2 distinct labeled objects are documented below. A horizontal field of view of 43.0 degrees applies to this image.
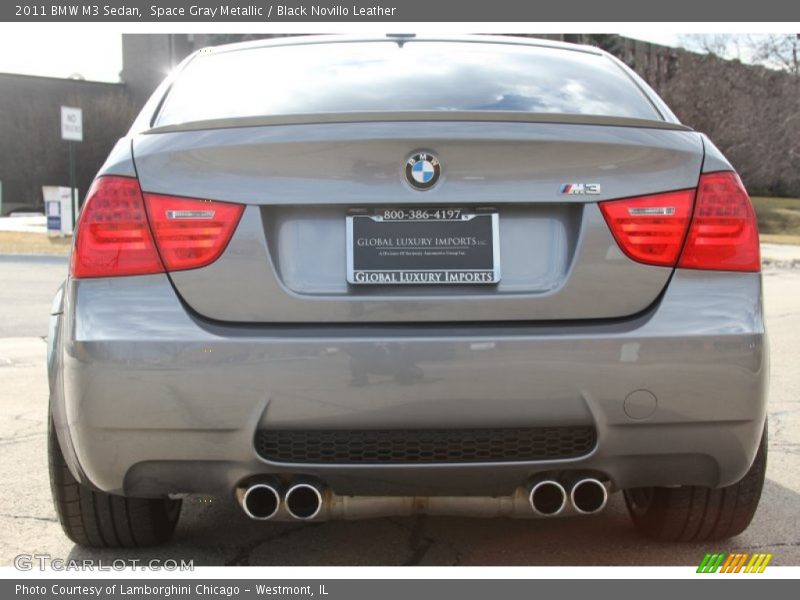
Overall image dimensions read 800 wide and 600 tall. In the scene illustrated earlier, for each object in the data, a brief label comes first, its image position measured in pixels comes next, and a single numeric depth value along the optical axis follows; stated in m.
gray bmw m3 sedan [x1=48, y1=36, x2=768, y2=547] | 2.57
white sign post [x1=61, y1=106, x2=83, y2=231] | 24.52
